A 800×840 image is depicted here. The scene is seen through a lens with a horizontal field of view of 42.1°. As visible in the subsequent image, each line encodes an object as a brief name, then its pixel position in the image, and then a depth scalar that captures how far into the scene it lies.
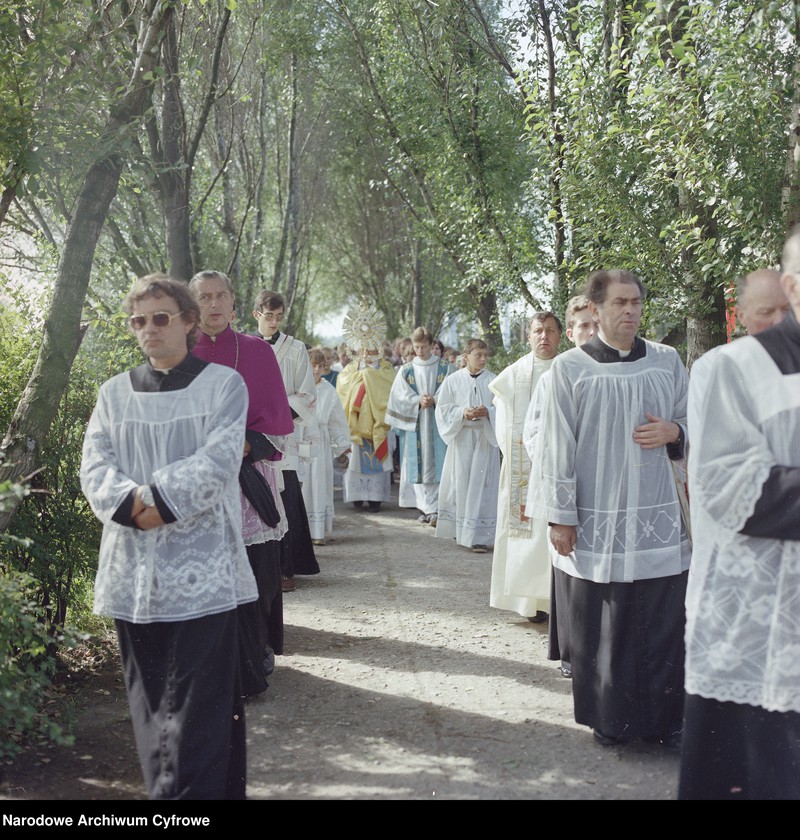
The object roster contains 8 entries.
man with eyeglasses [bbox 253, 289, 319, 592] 7.27
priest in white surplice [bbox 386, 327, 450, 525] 12.70
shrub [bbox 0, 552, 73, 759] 3.90
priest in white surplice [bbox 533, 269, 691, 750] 4.82
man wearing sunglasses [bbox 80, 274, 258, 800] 3.67
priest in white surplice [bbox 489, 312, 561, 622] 6.91
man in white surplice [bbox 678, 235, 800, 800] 3.04
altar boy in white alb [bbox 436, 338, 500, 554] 10.55
